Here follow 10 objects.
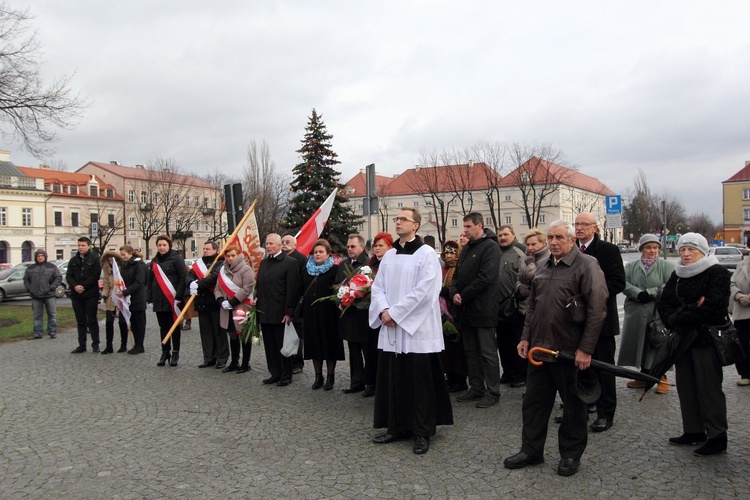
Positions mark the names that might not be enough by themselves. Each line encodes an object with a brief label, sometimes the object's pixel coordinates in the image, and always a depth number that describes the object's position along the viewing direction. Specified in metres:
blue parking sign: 18.83
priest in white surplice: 5.44
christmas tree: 31.34
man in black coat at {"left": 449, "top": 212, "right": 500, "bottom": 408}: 6.71
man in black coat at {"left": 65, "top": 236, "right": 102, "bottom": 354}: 11.08
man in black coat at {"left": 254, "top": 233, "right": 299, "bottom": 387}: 8.16
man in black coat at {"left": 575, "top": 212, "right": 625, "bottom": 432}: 5.73
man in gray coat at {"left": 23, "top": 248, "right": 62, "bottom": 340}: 13.34
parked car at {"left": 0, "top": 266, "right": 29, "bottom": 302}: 24.97
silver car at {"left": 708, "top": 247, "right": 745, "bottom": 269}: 33.62
